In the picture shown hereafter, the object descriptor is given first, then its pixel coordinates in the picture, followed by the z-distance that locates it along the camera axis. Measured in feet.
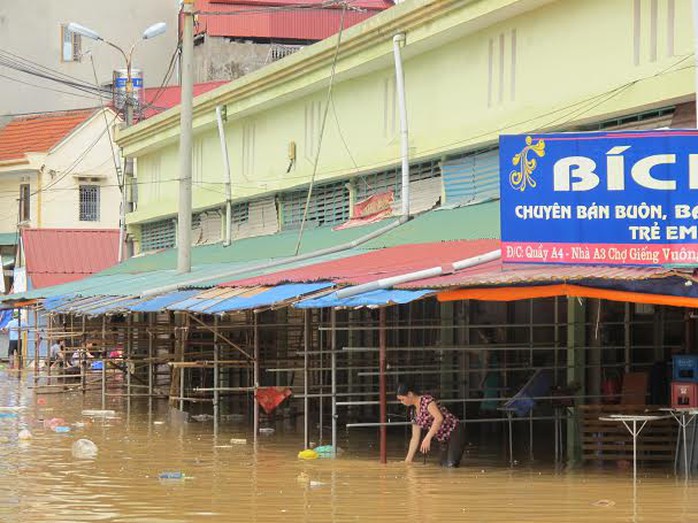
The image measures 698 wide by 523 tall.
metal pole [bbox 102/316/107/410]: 96.98
